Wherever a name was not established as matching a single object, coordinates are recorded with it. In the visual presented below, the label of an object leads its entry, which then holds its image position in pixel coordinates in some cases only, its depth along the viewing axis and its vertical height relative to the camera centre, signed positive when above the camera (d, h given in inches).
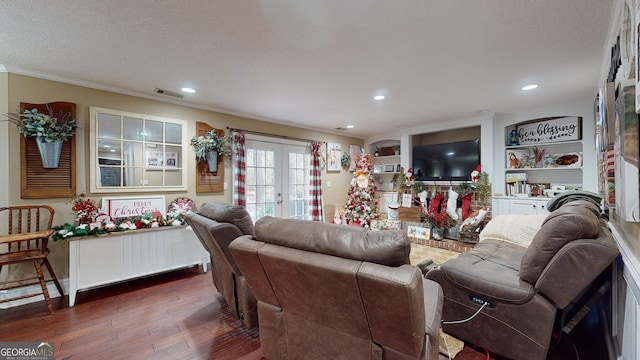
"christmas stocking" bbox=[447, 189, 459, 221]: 181.5 -18.6
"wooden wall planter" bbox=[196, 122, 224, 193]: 151.0 +3.9
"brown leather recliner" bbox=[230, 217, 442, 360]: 40.5 -20.0
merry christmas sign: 122.7 -11.6
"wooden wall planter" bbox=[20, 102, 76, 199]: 105.0 +5.2
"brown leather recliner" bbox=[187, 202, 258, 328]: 77.7 -19.9
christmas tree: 216.1 -15.4
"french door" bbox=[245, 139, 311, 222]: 179.3 +1.2
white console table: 103.0 -32.6
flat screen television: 184.9 +14.1
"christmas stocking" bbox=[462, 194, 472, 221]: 180.6 -19.3
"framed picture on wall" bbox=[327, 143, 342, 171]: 227.8 +21.8
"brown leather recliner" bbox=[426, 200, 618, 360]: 54.9 -26.0
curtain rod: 167.6 +33.2
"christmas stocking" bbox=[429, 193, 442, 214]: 191.2 -18.1
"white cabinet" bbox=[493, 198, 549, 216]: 154.5 -17.3
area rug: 71.9 -46.4
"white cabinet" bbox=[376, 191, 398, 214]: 237.3 -18.3
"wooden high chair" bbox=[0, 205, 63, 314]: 94.3 -20.2
